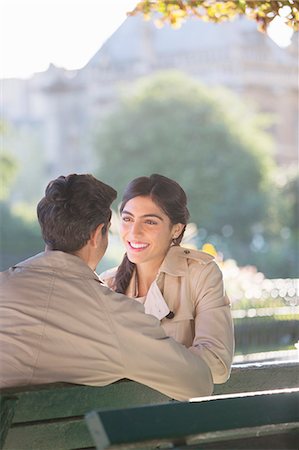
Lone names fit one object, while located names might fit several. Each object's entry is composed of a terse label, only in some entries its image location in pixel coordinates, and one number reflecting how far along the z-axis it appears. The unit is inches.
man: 119.4
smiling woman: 147.9
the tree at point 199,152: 2118.6
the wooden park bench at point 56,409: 115.0
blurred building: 2807.6
